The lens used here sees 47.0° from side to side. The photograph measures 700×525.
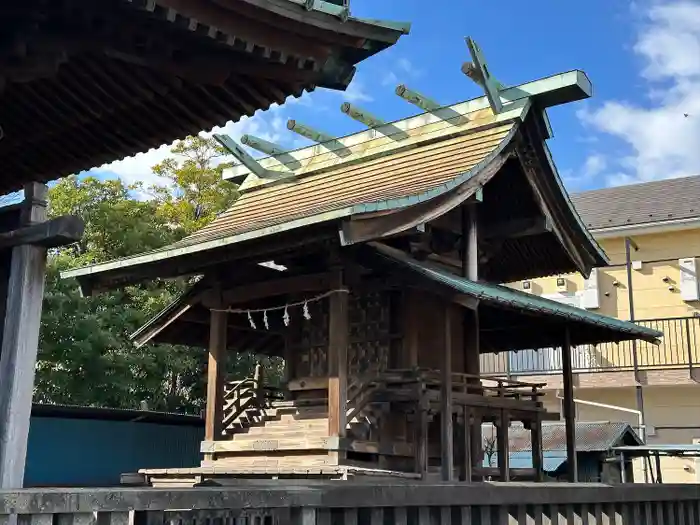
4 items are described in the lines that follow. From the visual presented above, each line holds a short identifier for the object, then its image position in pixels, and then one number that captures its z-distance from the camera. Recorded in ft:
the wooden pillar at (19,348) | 17.94
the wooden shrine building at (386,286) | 36.99
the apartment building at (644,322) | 69.05
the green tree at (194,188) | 82.02
